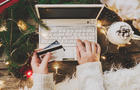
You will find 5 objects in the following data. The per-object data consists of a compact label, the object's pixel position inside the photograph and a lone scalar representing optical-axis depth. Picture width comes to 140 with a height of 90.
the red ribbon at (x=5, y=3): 0.90
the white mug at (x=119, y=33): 1.02
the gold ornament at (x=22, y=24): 1.09
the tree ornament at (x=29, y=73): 1.08
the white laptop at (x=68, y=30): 1.07
